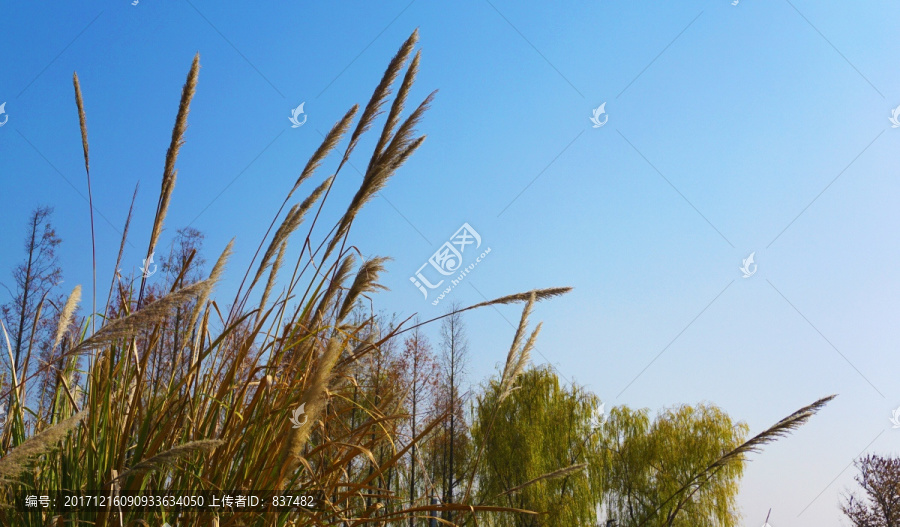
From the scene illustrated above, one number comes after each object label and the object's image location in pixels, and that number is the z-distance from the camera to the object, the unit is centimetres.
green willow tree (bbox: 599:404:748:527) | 1808
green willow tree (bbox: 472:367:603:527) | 1717
